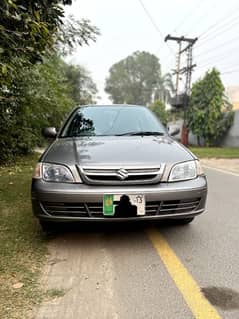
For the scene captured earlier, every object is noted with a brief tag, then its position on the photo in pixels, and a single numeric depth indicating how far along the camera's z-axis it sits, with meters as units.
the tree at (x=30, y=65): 3.85
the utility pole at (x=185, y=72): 31.19
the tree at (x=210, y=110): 26.42
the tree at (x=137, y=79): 89.12
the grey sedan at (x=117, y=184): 3.42
